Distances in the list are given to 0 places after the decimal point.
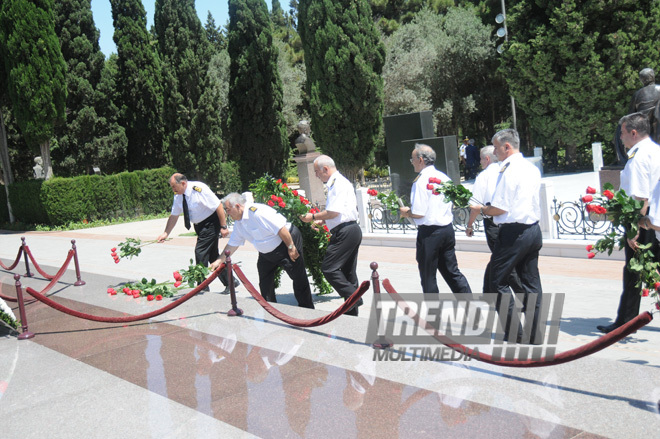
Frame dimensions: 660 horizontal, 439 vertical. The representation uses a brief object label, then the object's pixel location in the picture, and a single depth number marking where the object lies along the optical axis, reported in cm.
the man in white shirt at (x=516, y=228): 496
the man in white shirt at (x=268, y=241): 633
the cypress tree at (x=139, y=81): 2814
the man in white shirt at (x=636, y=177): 500
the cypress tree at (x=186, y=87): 2412
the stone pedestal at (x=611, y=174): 1108
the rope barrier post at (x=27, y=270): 1109
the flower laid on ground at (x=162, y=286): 752
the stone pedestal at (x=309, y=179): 1717
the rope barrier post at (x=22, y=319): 659
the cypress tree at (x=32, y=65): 2148
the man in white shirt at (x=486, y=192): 599
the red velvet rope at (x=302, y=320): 475
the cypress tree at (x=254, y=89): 2384
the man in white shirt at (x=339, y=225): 626
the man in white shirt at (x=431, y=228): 593
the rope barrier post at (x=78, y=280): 947
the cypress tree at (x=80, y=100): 2636
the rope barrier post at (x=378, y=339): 470
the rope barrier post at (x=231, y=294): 629
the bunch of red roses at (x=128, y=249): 818
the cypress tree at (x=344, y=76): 2028
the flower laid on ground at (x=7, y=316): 686
